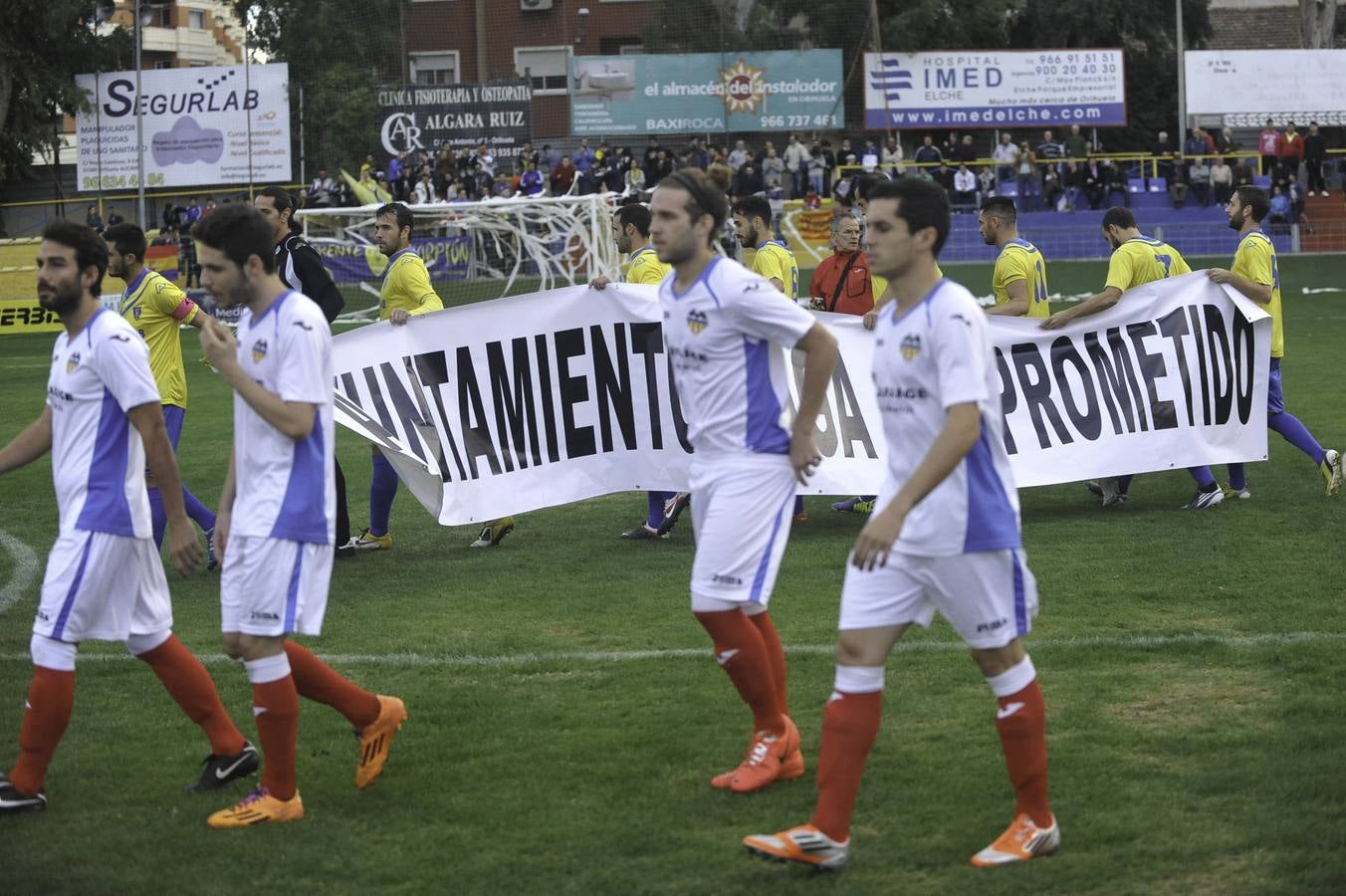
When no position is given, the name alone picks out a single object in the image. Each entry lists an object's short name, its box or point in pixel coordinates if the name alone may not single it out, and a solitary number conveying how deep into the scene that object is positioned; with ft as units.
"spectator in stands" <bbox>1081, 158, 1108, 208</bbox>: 118.52
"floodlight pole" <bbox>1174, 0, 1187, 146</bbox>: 123.95
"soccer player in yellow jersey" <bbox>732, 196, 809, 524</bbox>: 34.63
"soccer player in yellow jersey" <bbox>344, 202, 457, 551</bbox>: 32.81
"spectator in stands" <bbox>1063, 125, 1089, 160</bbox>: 127.34
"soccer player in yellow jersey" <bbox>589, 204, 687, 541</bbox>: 33.06
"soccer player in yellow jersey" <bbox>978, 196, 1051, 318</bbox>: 33.55
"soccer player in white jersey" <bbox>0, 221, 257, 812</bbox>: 17.39
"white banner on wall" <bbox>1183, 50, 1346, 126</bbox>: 138.00
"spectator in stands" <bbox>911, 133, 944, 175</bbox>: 120.67
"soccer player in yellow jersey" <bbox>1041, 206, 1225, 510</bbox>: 34.47
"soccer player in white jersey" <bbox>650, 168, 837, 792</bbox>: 17.85
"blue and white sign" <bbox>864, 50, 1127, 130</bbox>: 141.08
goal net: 97.30
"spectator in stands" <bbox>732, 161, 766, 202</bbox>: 111.34
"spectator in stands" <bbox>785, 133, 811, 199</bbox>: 117.70
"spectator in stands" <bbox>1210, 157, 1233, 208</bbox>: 116.78
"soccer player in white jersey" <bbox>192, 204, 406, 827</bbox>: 16.52
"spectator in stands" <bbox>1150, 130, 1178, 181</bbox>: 124.06
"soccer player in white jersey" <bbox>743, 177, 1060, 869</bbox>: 15.17
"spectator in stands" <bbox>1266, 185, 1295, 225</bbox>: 113.19
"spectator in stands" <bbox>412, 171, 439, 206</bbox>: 114.01
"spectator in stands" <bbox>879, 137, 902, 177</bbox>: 120.67
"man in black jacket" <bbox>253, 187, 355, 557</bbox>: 31.71
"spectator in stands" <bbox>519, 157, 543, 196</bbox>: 117.39
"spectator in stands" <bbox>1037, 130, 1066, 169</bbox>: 126.21
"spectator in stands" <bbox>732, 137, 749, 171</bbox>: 117.69
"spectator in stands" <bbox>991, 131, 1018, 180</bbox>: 123.85
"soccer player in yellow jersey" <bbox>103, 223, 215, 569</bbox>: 29.50
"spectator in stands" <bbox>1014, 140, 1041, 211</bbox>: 120.47
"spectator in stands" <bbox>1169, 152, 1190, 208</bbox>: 118.11
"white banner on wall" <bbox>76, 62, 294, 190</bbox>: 127.44
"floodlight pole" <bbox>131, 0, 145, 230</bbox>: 104.01
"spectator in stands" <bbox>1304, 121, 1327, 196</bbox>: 119.65
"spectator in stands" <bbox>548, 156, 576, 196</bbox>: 118.11
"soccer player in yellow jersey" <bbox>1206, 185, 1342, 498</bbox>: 34.09
